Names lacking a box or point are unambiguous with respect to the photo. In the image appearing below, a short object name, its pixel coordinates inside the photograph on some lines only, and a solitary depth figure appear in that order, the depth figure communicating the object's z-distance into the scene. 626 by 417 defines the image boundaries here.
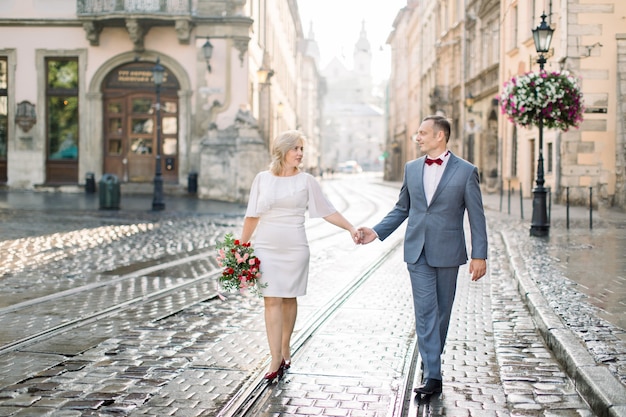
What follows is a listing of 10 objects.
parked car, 114.74
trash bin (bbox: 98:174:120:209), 22.78
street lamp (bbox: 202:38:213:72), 29.03
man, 5.36
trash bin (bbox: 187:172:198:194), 29.53
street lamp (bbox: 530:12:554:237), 15.70
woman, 5.76
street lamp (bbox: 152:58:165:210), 23.28
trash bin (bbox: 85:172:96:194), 29.98
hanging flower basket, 16.81
